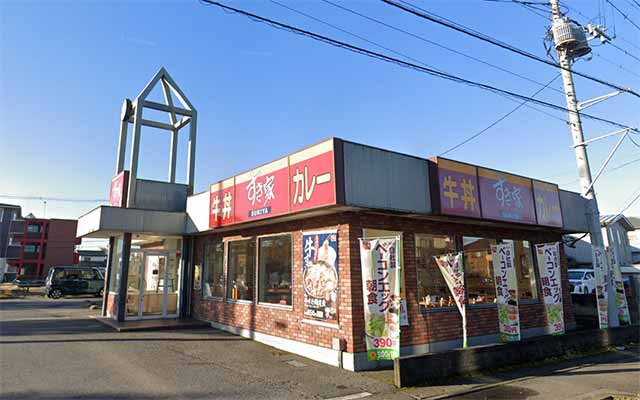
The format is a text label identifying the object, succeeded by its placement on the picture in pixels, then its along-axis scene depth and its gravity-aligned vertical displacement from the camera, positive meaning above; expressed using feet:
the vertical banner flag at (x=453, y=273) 27.43 +0.01
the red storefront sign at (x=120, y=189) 43.93 +10.57
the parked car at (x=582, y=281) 60.90 -1.61
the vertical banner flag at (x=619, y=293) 37.83 -2.26
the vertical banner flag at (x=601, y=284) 35.55 -1.24
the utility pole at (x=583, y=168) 36.42 +10.16
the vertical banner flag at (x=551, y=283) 31.48 -0.97
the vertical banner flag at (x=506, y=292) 29.45 -1.58
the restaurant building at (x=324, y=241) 25.52 +3.16
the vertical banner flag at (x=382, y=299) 23.35 -1.51
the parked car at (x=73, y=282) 78.54 -0.45
